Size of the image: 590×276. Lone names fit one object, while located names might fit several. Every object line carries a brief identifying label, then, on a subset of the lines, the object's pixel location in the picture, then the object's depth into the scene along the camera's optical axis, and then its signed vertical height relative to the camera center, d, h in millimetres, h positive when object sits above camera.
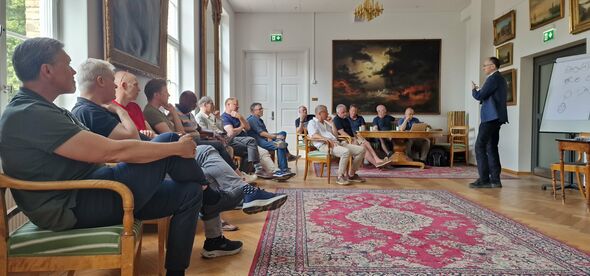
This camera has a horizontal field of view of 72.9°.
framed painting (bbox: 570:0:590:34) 4914 +1357
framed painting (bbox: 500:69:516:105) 6758 +664
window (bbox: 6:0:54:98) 2334 +672
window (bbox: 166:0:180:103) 5688 +1062
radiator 2038 -501
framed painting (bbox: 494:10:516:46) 6858 +1720
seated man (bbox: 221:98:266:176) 5129 -148
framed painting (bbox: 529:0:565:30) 5555 +1639
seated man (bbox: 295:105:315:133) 7150 +115
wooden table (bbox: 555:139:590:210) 3801 -238
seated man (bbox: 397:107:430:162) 8250 -397
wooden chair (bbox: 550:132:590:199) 3949 -457
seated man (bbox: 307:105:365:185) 5359 -311
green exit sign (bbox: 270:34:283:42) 9531 +2082
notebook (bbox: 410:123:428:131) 7352 -57
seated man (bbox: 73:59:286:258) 2060 -198
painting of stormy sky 9406 +1182
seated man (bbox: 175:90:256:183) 3980 +57
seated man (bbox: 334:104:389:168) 6529 -154
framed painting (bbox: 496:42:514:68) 6938 +1248
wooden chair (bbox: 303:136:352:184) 5345 -428
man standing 4996 +21
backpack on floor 7922 -677
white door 9688 +957
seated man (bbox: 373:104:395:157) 8703 +109
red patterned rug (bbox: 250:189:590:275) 2234 -804
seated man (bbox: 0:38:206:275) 1386 -110
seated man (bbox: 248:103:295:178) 5677 -253
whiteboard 4422 +302
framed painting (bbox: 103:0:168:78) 3205 +839
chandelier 7039 +2020
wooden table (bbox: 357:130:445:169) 6898 -229
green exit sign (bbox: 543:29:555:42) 5711 +1290
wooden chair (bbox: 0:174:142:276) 1386 -426
